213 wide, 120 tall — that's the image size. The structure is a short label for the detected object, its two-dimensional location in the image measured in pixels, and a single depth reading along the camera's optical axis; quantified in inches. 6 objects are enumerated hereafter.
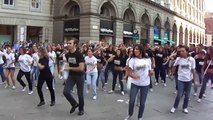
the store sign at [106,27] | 818.0
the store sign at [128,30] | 921.8
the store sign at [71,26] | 816.7
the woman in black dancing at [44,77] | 217.6
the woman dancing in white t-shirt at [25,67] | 275.2
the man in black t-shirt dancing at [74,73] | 195.7
